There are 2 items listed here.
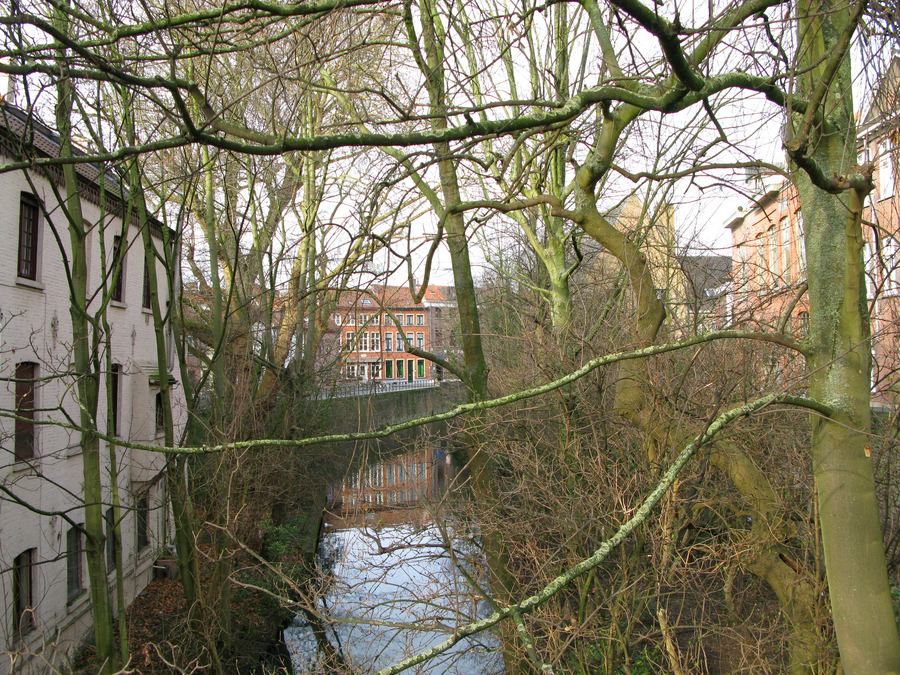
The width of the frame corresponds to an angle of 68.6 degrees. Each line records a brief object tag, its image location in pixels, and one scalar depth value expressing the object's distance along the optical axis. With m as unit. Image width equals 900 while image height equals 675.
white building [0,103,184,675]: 9.65
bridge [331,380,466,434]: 19.60
